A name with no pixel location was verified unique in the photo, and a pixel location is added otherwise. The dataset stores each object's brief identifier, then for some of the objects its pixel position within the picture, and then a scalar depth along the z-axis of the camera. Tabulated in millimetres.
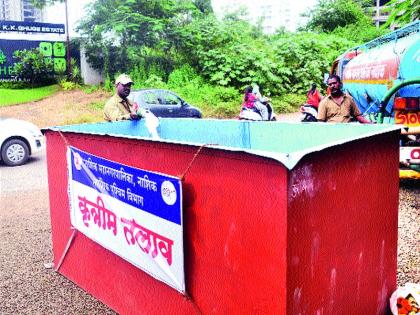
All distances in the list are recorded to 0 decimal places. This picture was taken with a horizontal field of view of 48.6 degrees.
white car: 10484
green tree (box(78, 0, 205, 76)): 22344
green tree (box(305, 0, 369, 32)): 34812
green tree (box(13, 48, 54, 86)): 23891
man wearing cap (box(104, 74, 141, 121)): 6559
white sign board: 2953
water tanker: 6453
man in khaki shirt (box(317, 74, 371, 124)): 6902
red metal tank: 2387
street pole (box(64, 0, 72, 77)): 23919
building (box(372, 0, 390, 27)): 62972
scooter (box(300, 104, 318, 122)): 10391
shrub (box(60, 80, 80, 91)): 23484
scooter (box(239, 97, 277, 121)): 10219
